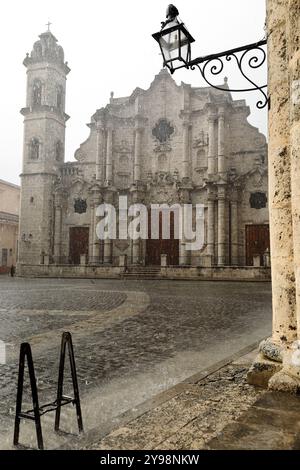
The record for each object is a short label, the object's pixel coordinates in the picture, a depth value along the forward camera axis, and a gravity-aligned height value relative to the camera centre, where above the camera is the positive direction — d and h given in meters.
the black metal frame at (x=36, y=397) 2.57 -1.05
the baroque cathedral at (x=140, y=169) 29.66 +7.60
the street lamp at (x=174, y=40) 4.91 +2.91
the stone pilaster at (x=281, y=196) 3.54 +0.59
